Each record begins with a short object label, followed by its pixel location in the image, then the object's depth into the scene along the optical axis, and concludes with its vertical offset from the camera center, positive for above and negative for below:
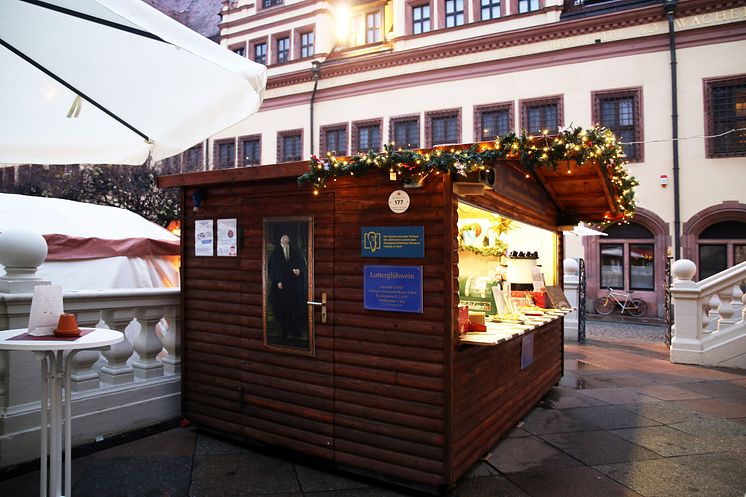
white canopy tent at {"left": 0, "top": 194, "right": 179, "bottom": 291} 7.40 +0.17
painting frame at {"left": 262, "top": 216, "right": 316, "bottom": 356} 4.47 -0.24
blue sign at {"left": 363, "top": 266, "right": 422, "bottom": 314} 3.95 -0.25
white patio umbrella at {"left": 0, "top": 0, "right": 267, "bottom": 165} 3.19 +1.15
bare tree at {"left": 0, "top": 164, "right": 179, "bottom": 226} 19.30 +2.63
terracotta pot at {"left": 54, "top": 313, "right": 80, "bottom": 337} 3.11 -0.42
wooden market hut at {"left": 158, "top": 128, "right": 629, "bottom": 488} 3.88 -0.72
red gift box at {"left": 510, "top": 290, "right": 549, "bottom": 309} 6.65 -0.54
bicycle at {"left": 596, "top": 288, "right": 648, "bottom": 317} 17.06 -1.65
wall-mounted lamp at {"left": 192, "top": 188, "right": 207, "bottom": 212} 5.21 +0.62
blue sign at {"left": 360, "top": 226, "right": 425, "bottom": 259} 3.94 +0.12
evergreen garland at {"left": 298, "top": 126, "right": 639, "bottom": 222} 3.72 +0.75
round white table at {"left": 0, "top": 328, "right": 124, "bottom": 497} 3.05 -0.85
